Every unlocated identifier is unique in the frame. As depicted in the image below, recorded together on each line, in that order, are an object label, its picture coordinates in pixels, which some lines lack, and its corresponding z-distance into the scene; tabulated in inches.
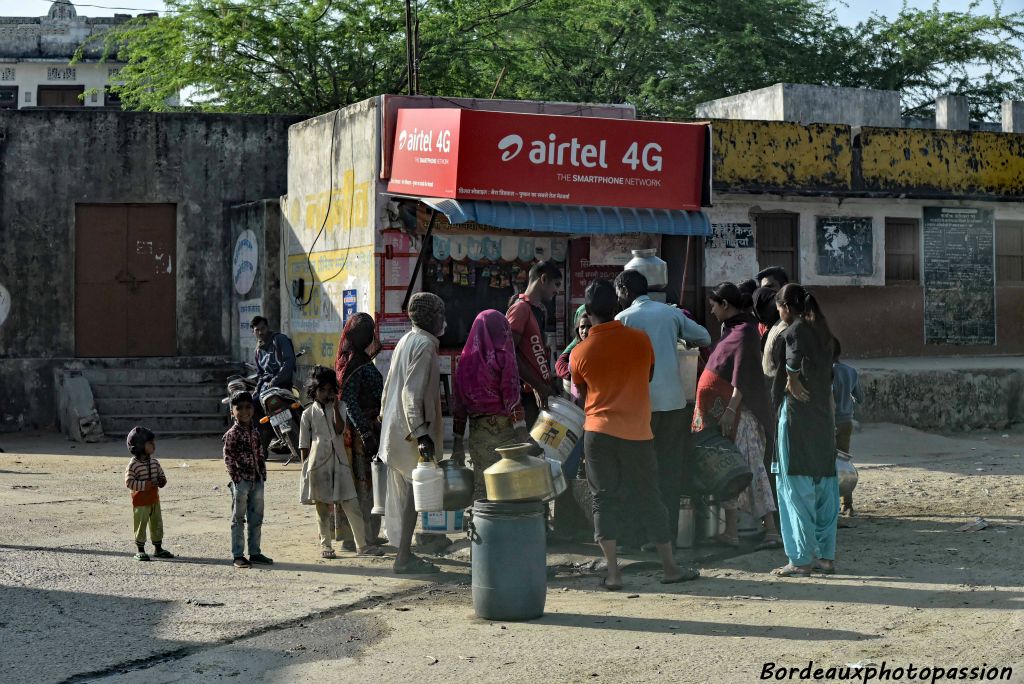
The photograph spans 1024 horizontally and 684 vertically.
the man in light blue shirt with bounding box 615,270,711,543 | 317.4
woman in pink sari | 315.6
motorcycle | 401.1
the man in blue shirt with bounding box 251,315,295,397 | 591.5
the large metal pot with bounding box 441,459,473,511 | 302.7
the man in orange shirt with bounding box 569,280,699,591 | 293.3
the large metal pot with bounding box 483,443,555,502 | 265.4
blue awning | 551.8
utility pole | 698.8
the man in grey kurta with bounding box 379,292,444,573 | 313.6
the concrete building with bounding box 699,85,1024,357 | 746.2
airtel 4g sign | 554.3
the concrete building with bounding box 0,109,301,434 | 735.1
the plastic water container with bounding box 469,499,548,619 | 263.3
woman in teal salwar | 300.5
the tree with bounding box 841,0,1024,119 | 1317.7
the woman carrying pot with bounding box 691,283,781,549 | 333.1
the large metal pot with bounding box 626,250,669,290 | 363.9
